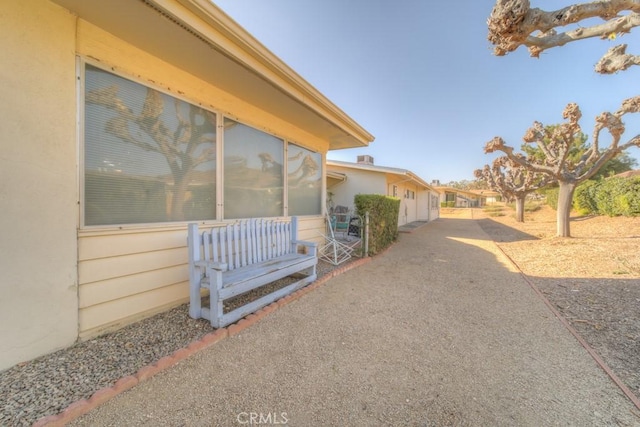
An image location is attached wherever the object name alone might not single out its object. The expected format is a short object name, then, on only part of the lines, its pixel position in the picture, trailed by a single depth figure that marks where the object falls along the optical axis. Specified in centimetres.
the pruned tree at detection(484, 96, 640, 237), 680
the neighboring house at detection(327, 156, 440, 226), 1084
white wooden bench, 250
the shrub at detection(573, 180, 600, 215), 1360
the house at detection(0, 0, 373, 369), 188
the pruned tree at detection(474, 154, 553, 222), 1548
